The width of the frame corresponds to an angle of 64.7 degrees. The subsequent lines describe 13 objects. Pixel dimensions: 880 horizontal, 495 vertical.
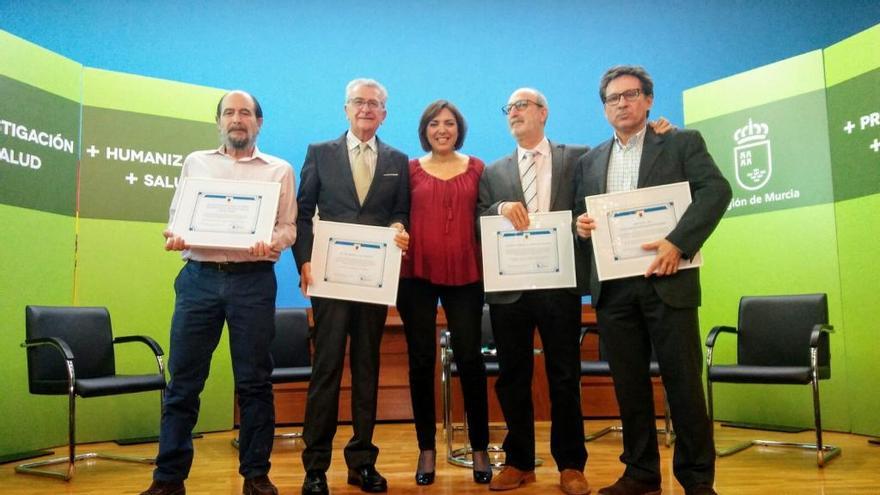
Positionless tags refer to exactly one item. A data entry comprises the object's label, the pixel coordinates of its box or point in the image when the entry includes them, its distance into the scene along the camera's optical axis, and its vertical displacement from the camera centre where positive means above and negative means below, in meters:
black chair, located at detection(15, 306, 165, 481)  3.56 -0.30
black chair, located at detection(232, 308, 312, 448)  4.89 -0.28
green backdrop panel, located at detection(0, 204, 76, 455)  4.06 +0.07
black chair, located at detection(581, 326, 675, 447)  4.09 -0.44
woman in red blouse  2.95 +0.09
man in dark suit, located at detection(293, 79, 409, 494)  2.84 +0.25
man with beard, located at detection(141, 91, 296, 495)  2.69 -0.14
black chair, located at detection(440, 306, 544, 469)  3.66 -0.54
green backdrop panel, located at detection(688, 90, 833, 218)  4.67 +0.99
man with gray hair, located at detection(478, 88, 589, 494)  2.82 -0.09
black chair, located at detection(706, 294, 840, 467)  3.71 -0.30
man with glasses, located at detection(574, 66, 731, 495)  2.49 +0.00
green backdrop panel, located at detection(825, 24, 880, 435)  4.32 +0.63
